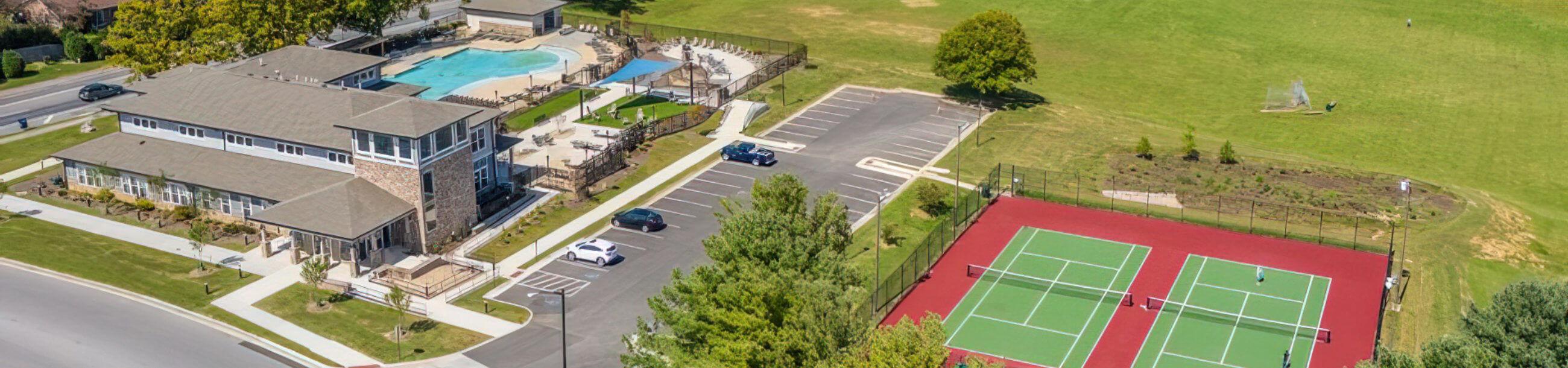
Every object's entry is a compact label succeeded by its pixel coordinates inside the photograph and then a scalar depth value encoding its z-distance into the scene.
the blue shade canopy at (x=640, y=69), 104.38
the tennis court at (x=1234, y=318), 58.88
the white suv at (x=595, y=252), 66.75
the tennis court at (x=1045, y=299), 59.62
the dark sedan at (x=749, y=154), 83.00
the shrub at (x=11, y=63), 102.12
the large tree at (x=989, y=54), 98.00
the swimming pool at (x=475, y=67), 101.56
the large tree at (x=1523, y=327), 47.69
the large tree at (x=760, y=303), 45.47
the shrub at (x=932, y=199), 75.50
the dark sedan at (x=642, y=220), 71.69
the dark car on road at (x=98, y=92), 96.38
